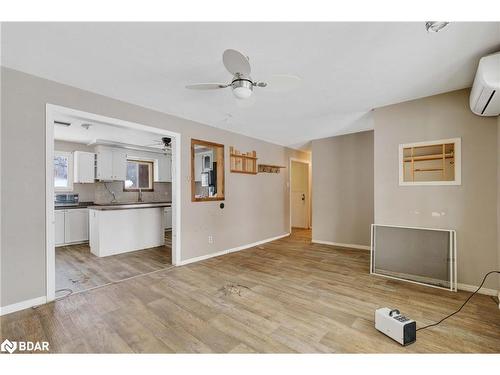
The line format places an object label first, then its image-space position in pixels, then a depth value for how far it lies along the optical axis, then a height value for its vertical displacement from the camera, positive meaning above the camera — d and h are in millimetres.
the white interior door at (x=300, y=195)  7285 -246
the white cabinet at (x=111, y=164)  5289 +597
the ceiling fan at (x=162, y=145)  4600 +1046
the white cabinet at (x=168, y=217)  6422 -881
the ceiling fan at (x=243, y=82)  1617 +885
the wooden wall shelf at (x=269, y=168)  5263 +491
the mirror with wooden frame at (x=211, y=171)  4078 +341
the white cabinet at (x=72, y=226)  4730 -849
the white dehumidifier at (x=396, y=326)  1647 -1087
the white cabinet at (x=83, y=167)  5160 +504
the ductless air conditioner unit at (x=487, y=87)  1859 +911
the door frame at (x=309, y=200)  7263 -431
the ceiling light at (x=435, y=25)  1495 +1120
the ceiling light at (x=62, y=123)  3808 +1153
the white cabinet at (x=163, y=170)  6555 +554
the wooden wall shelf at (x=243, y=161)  4531 +576
